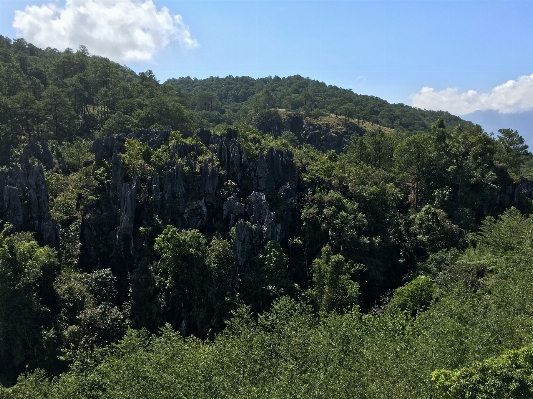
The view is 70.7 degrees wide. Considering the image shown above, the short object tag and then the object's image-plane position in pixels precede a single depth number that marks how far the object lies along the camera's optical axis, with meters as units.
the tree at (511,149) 51.91
